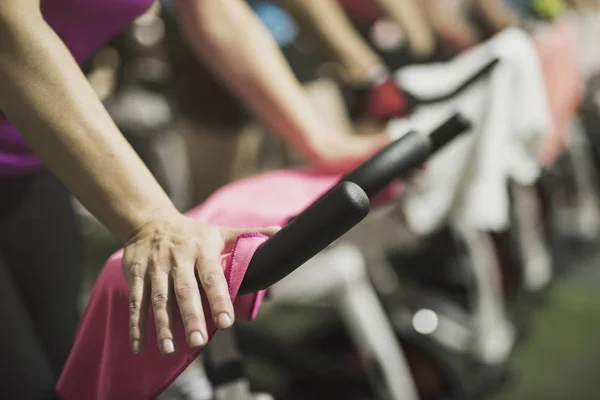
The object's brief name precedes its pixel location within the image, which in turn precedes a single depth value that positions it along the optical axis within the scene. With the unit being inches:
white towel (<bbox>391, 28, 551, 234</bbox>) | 69.4
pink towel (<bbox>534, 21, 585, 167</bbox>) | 95.8
